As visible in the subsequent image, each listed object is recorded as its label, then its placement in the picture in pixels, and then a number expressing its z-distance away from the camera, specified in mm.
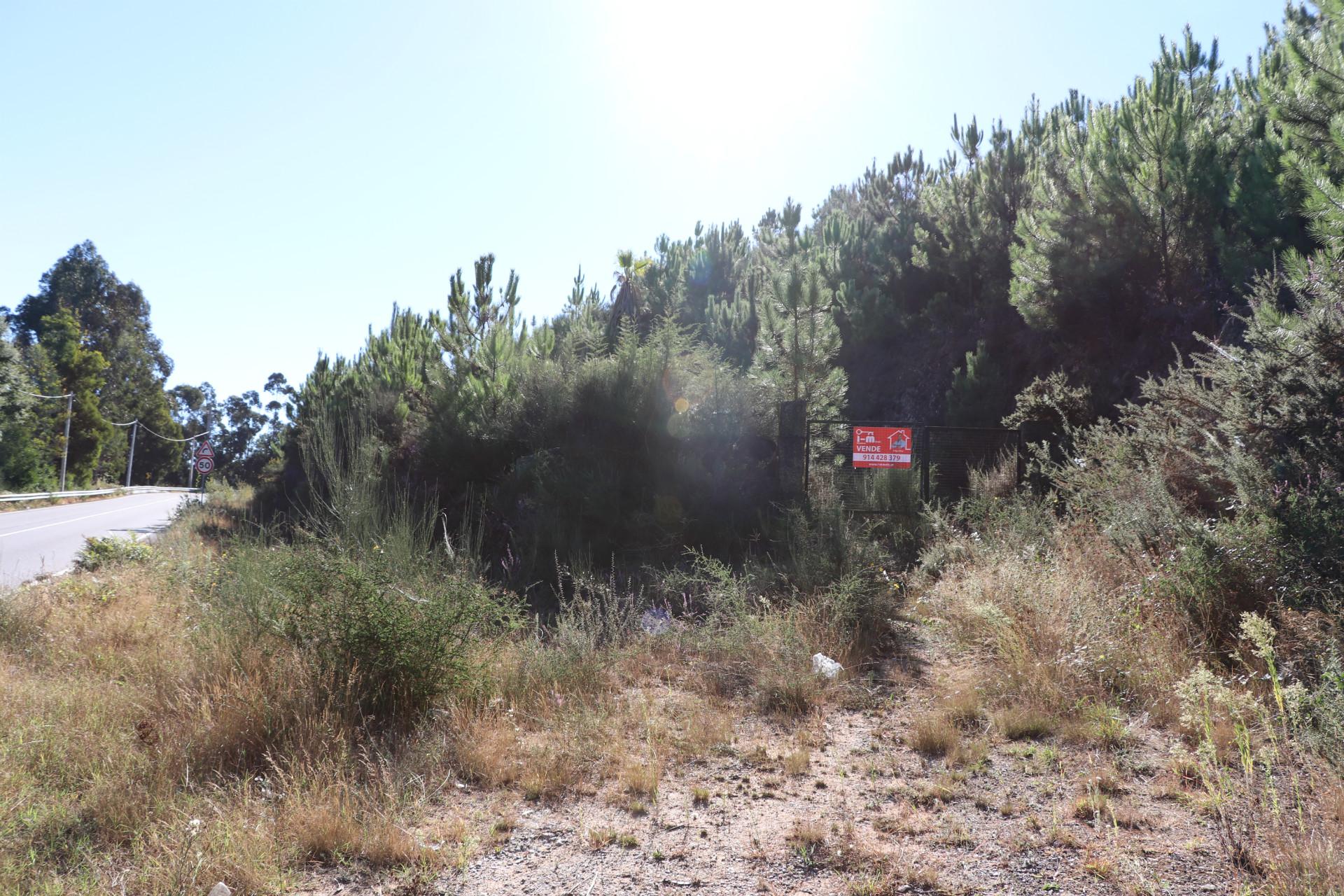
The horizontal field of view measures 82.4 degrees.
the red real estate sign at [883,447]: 10773
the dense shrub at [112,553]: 9602
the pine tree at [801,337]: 13609
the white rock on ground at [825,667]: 5676
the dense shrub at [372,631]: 4449
